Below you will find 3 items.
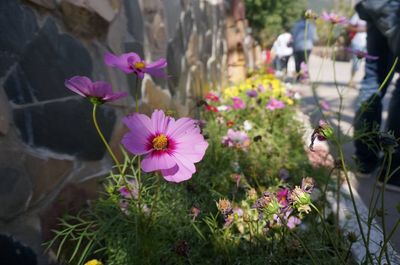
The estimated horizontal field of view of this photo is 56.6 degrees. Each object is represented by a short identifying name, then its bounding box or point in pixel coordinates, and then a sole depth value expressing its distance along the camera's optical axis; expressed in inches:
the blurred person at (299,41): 286.5
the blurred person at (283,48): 312.3
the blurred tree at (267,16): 417.4
